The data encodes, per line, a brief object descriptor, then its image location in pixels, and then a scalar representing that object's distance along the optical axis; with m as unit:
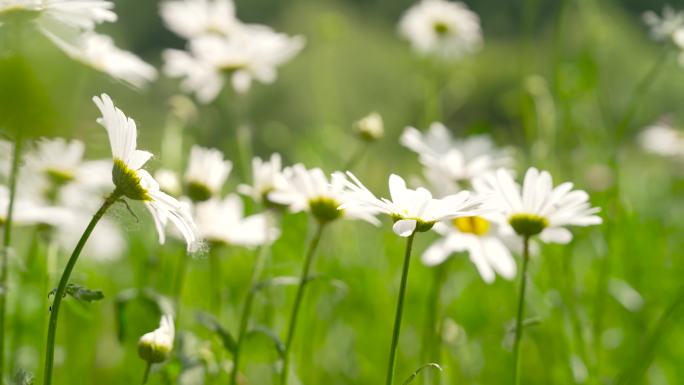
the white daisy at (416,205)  0.79
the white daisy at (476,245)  0.88
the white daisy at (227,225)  0.94
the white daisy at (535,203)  0.83
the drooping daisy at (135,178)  0.77
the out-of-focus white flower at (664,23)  0.99
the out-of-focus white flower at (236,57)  1.05
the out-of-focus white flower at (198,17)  1.22
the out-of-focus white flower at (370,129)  0.95
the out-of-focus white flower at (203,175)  0.91
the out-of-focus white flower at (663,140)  2.05
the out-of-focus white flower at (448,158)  0.91
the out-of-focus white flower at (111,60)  0.91
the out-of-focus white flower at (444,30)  1.82
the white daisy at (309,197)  0.86
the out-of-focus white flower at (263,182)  0.91
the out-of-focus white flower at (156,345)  0.79
